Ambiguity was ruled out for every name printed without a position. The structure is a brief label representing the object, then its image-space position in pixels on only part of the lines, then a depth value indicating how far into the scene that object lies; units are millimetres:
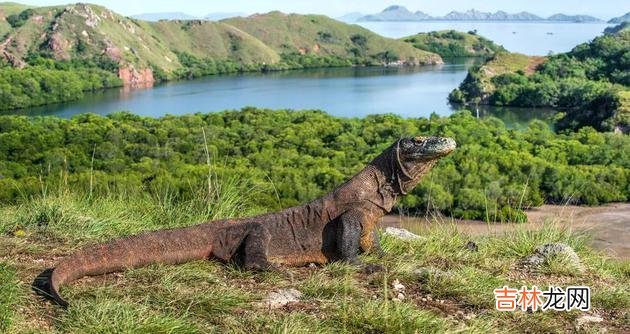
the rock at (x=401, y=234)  6880
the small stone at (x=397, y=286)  4930
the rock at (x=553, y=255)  5954
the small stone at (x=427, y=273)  5094
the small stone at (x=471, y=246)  6383
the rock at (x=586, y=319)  4482
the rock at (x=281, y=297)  4488
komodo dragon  5324
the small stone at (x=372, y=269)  5316
